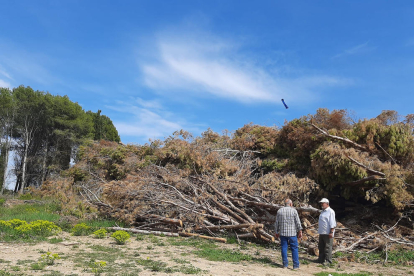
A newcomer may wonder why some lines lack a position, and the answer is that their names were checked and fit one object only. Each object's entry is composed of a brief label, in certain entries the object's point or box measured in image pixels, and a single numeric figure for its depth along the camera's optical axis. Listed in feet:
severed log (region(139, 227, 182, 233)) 32.85
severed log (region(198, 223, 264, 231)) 29.01
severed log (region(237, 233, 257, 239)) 29.68
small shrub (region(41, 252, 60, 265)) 19.25
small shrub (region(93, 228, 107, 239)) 29.01
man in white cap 23.70
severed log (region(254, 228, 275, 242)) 28.89
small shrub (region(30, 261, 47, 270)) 18.28
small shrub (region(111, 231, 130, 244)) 26.97
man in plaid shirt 21.99
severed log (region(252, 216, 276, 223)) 30.72
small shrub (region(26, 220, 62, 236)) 28.07
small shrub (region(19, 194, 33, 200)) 61.45
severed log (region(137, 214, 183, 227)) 32.19
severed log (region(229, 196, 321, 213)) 29.32
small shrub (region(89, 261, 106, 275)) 17.65
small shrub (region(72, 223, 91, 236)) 30.29
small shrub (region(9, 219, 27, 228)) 28.71
